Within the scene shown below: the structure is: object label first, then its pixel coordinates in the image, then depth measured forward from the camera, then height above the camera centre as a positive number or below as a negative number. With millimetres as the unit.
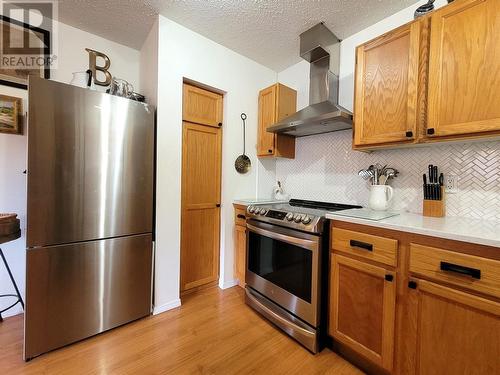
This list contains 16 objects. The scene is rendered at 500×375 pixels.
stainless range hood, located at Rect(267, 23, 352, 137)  1868 +924
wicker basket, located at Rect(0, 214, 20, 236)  1386 -309
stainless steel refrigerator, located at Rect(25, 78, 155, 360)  1396 -246
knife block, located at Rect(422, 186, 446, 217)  1480 -147
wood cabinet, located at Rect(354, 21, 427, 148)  1386 +659
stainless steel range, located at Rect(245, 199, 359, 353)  1510 -660
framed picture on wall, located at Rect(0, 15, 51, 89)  1728 +1015
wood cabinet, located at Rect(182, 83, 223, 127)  2162 +753
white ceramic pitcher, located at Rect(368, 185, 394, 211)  1628 -90
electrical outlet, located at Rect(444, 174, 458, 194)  1503 +15
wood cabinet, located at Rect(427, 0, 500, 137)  1135 +636
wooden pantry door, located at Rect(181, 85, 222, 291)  2209 -228
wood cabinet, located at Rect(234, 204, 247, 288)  2316 -657
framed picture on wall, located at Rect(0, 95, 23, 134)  1700 +478
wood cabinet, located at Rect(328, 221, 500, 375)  948 -600
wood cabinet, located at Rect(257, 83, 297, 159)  2359 +722
